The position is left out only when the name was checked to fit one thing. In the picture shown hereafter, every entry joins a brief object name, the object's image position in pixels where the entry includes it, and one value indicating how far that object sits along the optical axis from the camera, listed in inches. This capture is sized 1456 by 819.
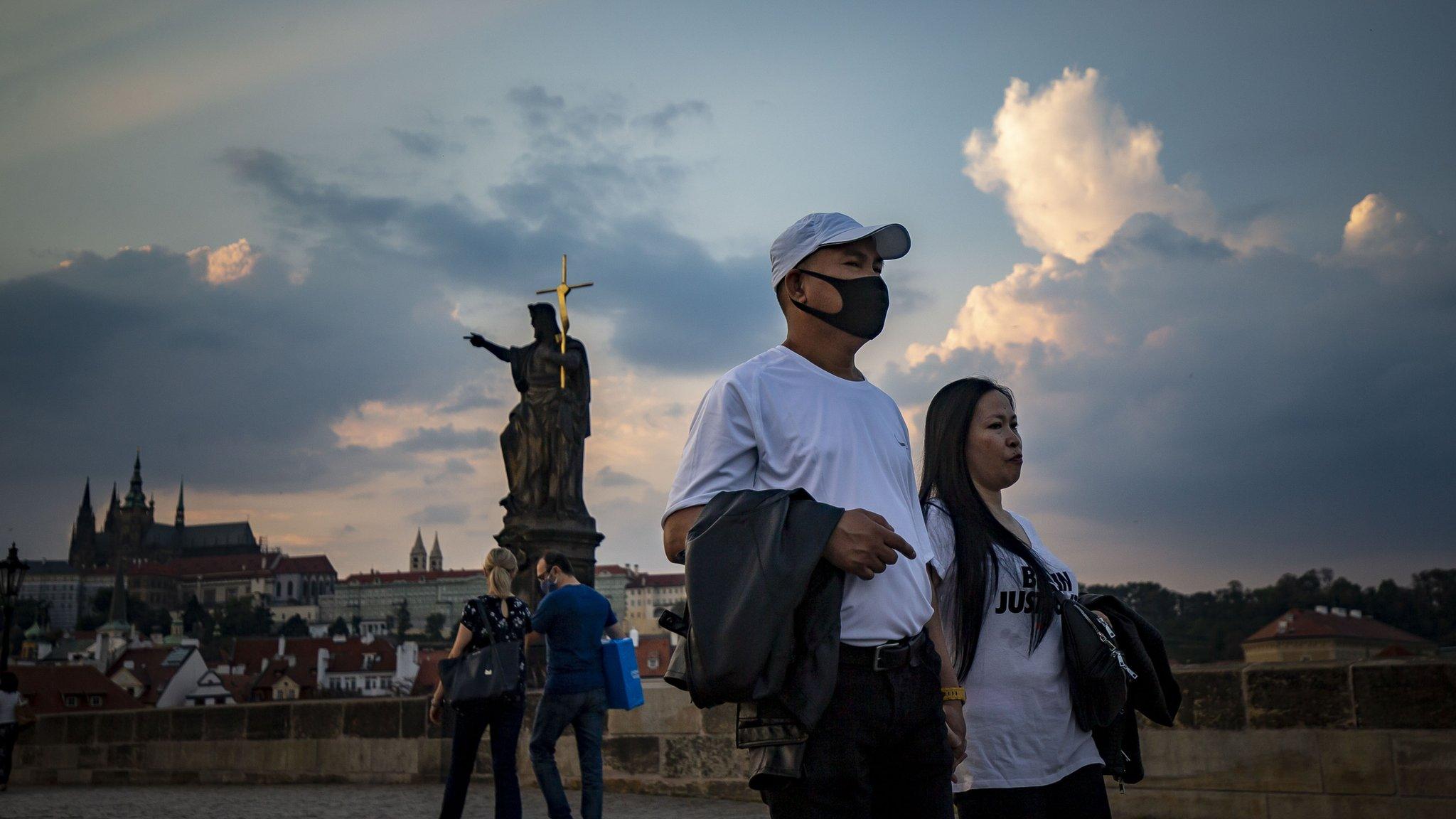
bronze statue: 478.3
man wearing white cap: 78.1
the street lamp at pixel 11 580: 608.4
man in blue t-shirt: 222.8
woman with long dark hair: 107.3
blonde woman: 211.3
